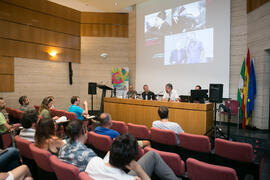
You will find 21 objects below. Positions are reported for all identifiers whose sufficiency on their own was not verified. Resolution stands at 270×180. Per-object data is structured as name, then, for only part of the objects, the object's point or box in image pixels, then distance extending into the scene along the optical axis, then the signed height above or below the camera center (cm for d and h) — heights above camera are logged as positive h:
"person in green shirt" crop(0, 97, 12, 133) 373 -79
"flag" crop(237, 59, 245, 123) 592 -1
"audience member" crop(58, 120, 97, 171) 173 -59
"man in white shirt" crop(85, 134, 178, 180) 142 -59
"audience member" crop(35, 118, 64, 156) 213 -56
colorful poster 893 +35
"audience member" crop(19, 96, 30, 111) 507 -43
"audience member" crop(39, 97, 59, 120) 414 -45
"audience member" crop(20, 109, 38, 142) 256 -53
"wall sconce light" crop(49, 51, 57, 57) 806 +142
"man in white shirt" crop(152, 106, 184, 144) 300 -58
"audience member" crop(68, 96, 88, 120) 460 -56
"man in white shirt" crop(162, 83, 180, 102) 543 -18
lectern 670 -17
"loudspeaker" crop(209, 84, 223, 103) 417 -10
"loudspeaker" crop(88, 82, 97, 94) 746 -4
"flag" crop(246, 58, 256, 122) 560 -6
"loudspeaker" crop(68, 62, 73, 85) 859 +78
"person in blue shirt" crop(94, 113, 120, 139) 265 -58
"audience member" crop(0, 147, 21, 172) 209 -84
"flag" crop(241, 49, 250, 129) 574 -6
